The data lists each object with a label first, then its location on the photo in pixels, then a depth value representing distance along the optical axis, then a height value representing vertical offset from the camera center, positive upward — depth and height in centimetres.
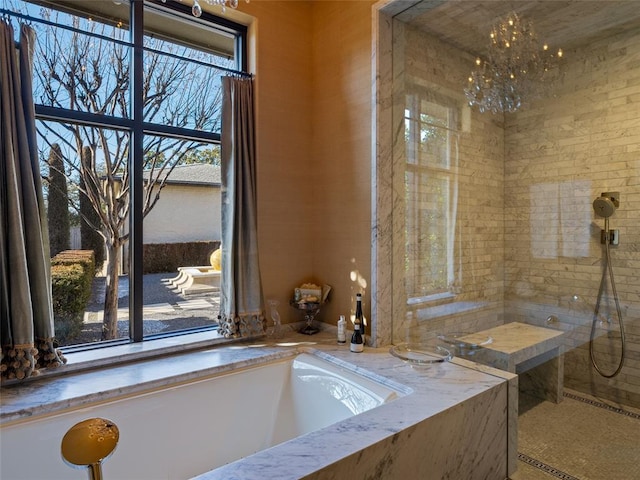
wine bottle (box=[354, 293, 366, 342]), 246 -54
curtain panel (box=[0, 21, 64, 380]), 185 +0
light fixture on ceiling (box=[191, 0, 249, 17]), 149 +87
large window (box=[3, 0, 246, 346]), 219 +47
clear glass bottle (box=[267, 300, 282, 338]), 275 -65
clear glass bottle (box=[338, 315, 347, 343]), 257 -67
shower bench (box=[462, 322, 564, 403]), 222 -76
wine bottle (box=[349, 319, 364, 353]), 239 -69
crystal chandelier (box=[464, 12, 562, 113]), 246 +105
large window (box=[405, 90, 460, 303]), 261 +22
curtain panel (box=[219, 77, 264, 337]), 257 +7
